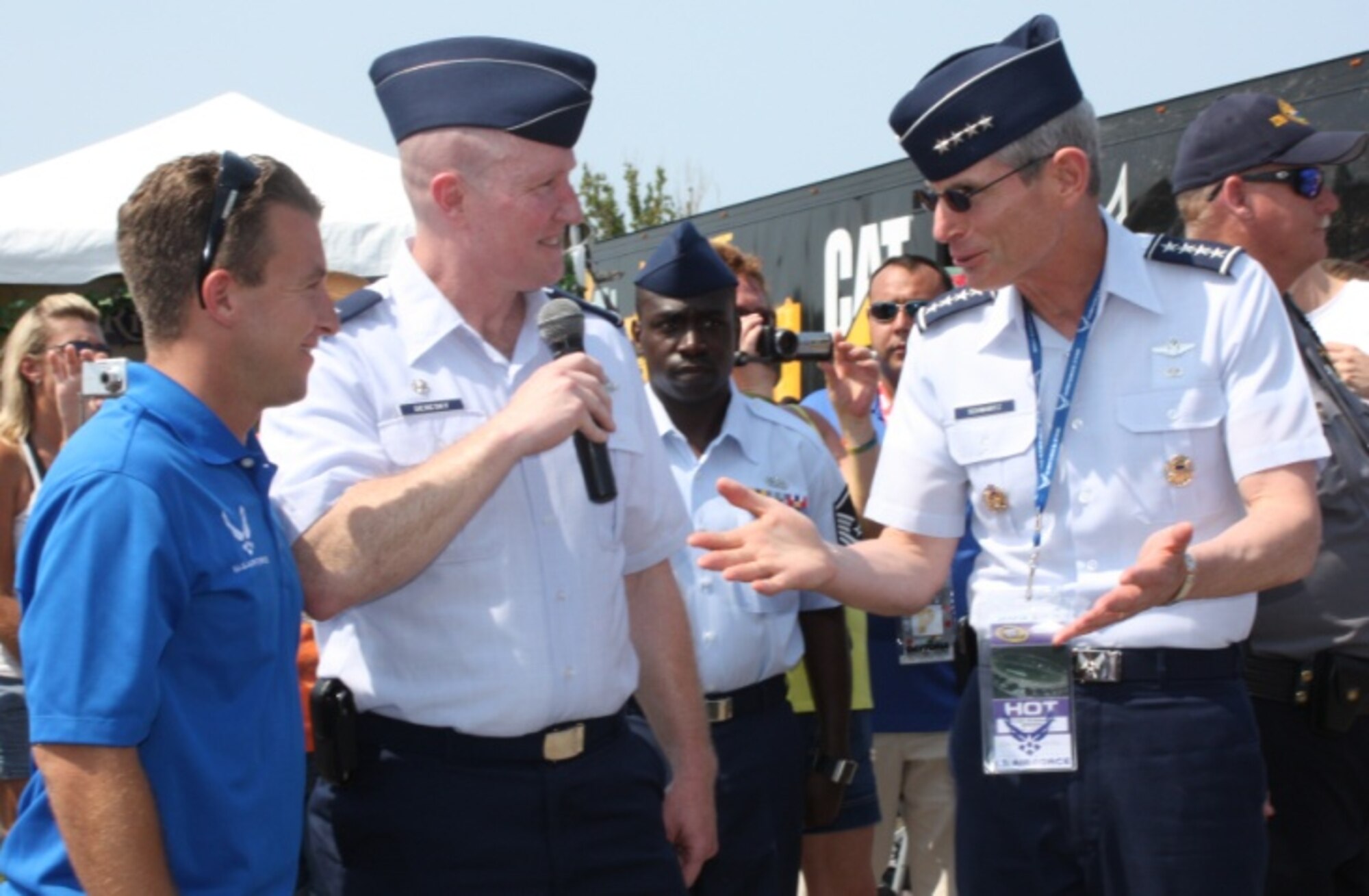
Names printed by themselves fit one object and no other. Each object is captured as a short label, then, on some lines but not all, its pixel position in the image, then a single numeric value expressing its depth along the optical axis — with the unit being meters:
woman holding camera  5.44
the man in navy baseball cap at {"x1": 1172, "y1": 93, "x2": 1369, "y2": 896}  3.93
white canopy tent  8.44
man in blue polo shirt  2.15
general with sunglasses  2.98
